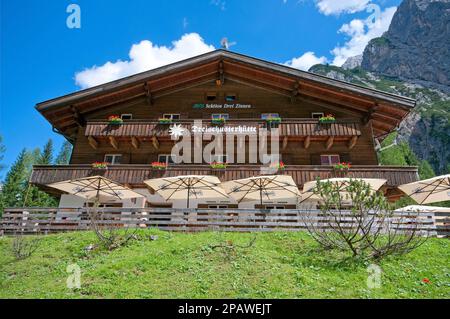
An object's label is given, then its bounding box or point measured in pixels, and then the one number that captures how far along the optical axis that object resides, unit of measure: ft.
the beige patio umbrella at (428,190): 47.62
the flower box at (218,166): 61.26
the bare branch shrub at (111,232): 36.78
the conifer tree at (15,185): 148.66
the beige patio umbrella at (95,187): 49.21
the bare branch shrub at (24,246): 35.55
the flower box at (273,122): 66.39
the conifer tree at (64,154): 210.38
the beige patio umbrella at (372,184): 49.34
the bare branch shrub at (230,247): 32.33
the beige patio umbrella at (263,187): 47.83
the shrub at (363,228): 30.63
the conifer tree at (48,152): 180.14
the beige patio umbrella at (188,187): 47.91
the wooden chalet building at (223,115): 62.03
